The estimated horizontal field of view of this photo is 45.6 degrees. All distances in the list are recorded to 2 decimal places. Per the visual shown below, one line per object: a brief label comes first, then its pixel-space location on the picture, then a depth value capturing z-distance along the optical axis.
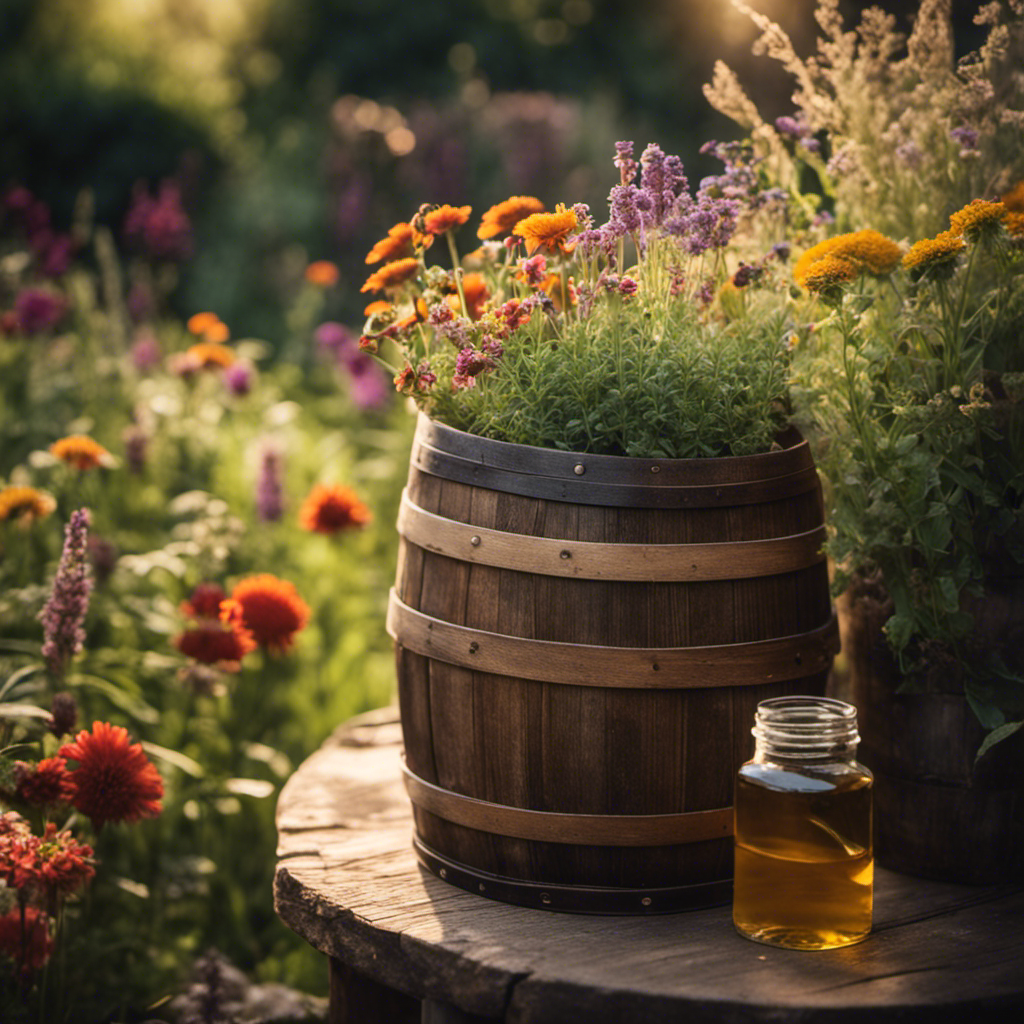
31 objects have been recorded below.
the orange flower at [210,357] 3.36
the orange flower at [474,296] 2.16
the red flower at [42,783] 1.92
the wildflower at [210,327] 3.45
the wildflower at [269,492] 3.22
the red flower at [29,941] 1.98
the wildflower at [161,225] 4.06
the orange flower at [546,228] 1.75
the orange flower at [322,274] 3.81
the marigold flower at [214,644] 2.39
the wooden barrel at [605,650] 1.69
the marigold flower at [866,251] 1.77
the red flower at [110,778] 1.94
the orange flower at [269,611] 2.52
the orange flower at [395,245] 2.00
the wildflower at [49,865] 1.82
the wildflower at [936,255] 1.68
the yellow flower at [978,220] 1.69
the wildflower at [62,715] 2.04
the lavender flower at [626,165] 1.86
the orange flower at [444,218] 1.93
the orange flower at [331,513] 2.87
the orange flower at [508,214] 1.95
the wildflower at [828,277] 1.73
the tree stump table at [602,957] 1.54
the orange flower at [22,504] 2.49
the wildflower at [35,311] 3.69
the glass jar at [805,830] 1.64
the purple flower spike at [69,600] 2.06
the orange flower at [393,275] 1.99
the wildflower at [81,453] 2.63
